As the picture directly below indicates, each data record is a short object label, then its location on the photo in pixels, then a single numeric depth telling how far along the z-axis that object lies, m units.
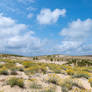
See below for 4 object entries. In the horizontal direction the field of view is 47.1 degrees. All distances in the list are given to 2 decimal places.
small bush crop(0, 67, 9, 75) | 8.97
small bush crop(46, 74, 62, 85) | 7.23
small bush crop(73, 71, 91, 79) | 9.62
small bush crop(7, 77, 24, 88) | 6.09
